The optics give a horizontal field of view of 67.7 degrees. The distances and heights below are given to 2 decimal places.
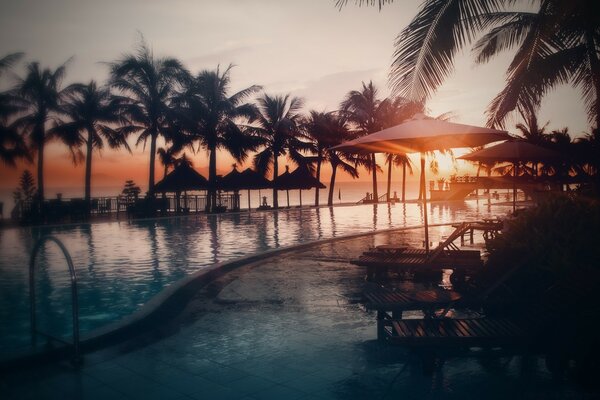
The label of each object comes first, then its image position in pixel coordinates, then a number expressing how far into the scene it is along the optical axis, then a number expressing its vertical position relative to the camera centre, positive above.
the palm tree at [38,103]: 33.50 +7.59
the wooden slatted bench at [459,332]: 3.78 -1.22
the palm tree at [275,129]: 40.19 +6.17
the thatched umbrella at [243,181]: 32.72 +1.25
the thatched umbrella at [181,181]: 29.34 +1.21
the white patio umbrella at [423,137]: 7.77 +1.02
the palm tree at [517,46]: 6.18 +2.38
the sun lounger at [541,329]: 3.44 -1.21
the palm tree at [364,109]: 42.31 +8.16
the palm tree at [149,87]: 31.02 +7.98
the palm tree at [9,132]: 25.09 +4.55
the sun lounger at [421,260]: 7.13 -1.11
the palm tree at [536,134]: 27.73 +3.76
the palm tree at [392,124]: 40.23 +6.38
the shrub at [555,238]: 3.97 -0.48
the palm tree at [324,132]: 42.59 +6.08
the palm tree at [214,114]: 32.41 +6.37
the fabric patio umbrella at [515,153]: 12.34 +1.06
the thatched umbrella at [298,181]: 35.50 +1.27
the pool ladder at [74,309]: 4.36 -1.13
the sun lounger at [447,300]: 4.62 -1.14
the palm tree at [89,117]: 32.66 +6.25
